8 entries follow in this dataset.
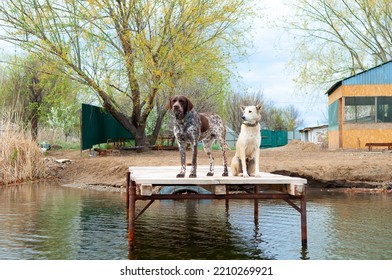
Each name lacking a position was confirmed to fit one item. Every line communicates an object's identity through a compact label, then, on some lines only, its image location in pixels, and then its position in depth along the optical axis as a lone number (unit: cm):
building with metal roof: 2925
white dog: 917
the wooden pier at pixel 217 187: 873
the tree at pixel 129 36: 2470
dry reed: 1975
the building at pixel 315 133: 4428
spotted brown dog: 895
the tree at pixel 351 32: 3566
